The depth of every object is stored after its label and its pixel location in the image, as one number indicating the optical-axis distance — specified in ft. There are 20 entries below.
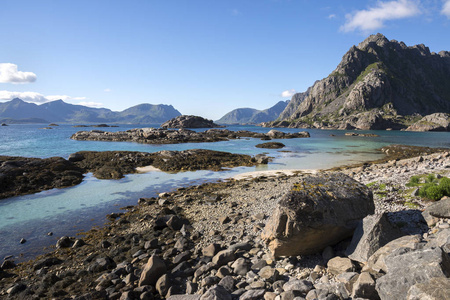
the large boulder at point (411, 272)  17.03
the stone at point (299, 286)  22.91
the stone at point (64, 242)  43.40
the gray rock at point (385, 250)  21.93
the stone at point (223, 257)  32.27
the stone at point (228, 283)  26.32
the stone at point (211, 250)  35.35
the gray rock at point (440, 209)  28.96
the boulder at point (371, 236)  25.41
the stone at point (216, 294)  22.93
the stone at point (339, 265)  24.08
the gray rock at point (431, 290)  14.16
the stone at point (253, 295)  23.50
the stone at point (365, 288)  19.29
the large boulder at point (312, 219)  28.07
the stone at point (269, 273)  26.42
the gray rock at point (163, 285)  28.11
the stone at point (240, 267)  29.29
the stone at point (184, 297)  24.67
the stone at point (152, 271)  30.07
